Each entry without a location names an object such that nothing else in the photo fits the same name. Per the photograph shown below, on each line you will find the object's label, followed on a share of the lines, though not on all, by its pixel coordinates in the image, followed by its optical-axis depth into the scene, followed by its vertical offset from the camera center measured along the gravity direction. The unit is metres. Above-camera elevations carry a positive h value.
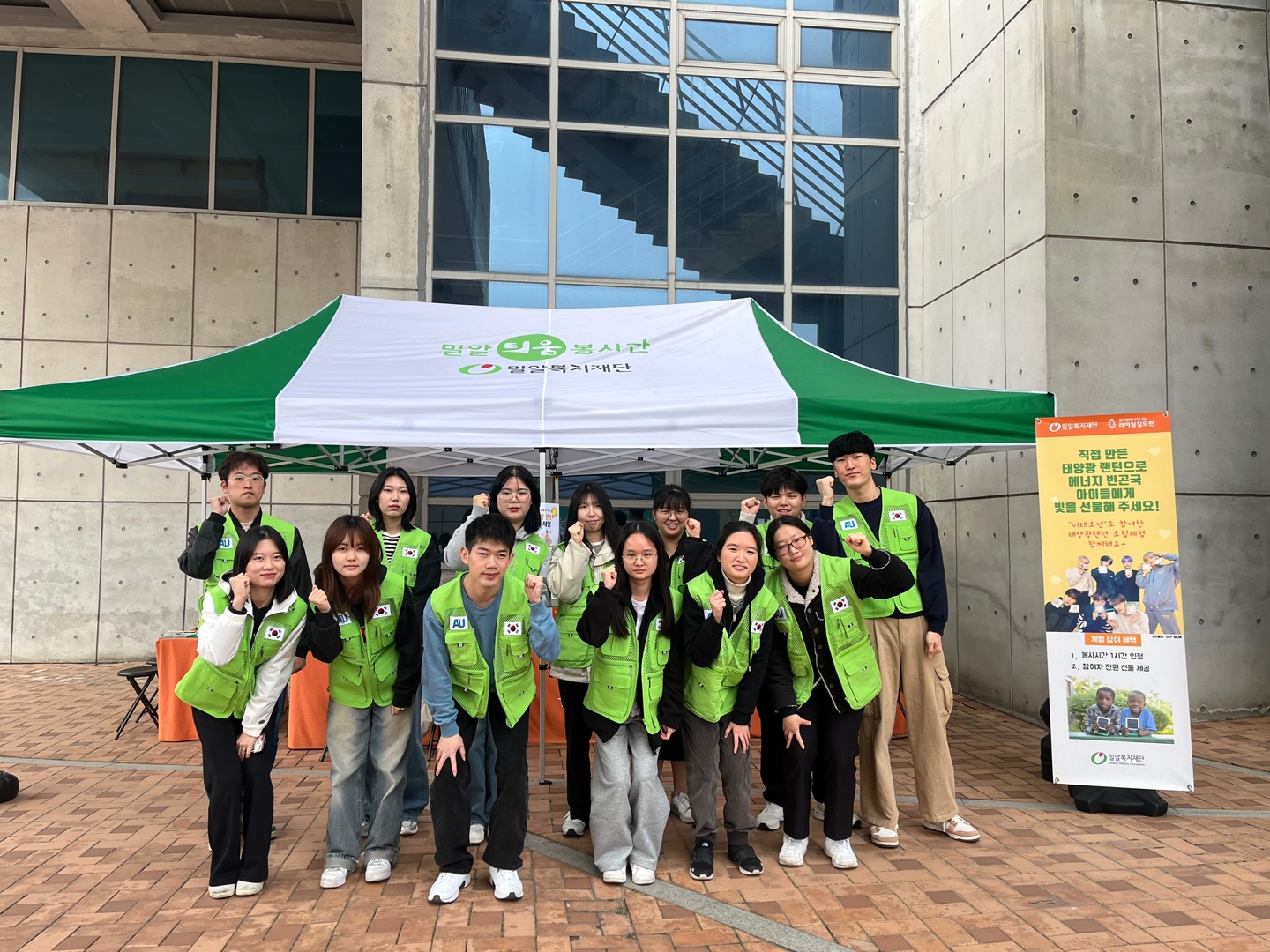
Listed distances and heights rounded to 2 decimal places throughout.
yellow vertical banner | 4.27 -0.46
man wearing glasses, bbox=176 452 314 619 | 3.81 -0.05
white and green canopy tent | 4.60 +0.66
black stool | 5.79 -1.13
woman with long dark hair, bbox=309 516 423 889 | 3.33 -0.69
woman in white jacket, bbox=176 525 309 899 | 3.13 -0.68
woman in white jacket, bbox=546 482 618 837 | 3.86 -0.39
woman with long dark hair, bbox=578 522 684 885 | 3.42 -0.76
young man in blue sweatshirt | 3.21 -0.65
